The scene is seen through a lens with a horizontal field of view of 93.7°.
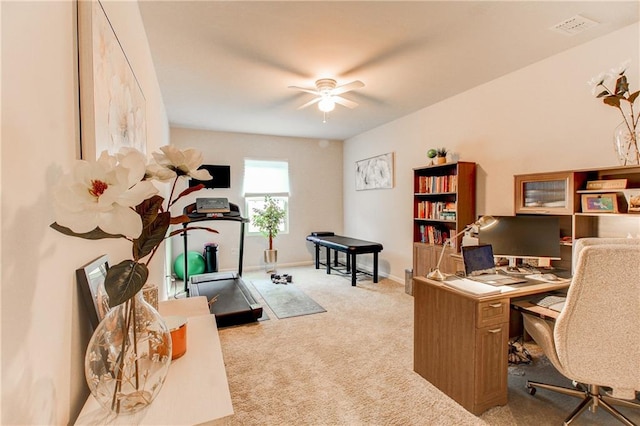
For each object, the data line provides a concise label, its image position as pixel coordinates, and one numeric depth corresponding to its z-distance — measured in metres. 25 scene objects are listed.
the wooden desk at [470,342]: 1.87
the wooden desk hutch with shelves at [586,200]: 2.22
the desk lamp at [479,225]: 2.20
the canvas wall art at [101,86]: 0.92
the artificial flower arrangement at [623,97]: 2.14
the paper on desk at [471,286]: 1.92
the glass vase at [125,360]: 0.76
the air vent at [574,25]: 2.27
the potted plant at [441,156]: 3.85
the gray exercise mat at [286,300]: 3.69
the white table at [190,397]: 0.79
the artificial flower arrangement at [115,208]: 0.58
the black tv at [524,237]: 2.54
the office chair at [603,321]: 1.44
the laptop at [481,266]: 2.26
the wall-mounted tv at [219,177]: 5.54
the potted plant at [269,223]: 5.68
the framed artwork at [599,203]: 2.21
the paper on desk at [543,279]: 2.20
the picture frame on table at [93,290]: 0.87
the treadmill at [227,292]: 3.24
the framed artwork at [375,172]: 5.14
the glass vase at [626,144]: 2.18
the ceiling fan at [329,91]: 3.07
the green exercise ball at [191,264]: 5.12
